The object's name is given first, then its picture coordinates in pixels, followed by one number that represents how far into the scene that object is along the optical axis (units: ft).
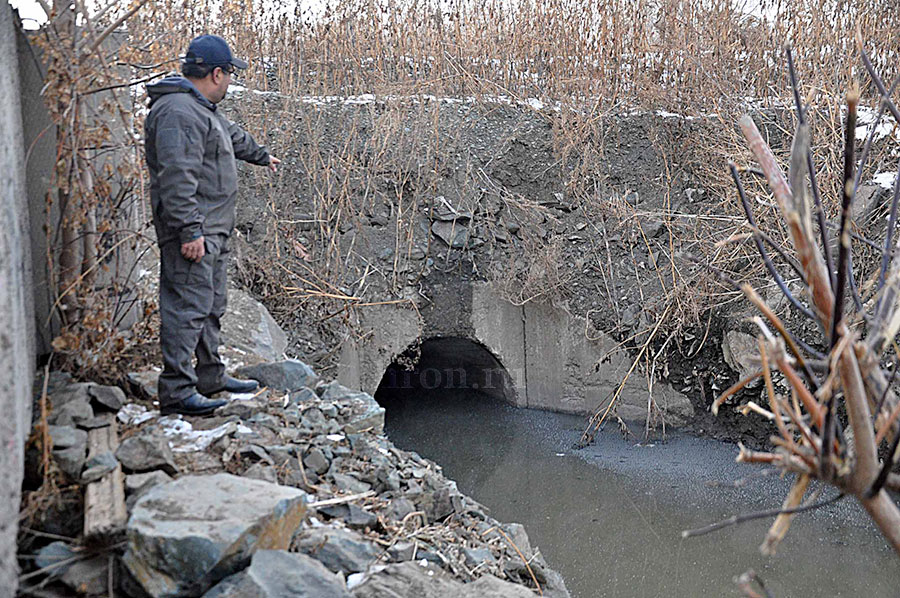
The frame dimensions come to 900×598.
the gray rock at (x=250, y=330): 16.34
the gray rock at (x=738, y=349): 22.80
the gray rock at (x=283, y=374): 13.74
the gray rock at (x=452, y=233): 25.03
